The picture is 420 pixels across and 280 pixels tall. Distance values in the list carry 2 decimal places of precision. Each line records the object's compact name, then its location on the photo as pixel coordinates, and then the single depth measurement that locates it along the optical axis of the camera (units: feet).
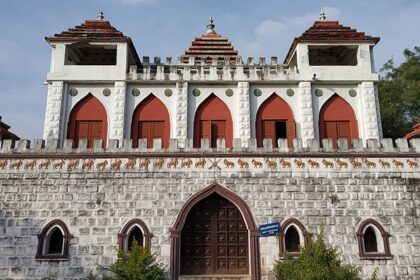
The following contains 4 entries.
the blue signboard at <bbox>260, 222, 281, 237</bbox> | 44.34
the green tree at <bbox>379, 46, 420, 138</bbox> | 88.17
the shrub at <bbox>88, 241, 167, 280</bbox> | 41.14
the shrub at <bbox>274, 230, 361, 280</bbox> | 38.09
